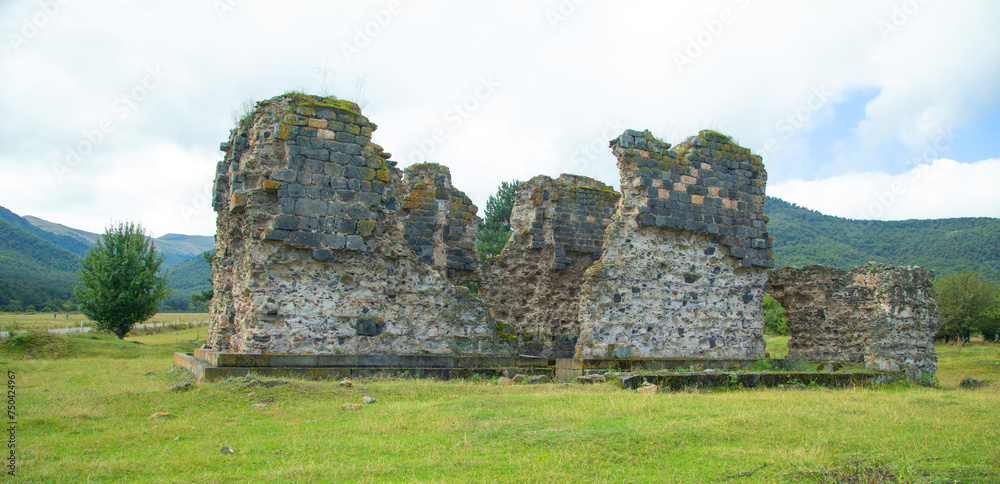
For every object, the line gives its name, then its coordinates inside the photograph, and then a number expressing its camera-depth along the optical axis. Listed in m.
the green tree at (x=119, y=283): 27.84
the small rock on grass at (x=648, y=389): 8.42
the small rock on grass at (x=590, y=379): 10.02
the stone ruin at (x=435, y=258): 9.66
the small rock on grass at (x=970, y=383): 11.81
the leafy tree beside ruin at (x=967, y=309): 29.27
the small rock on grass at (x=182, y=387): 7.62
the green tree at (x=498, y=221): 32.94
